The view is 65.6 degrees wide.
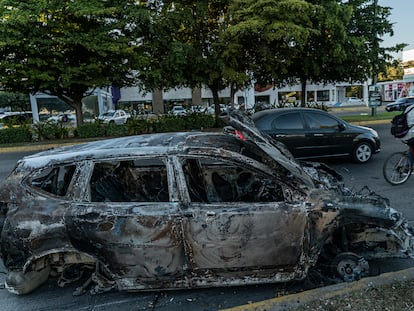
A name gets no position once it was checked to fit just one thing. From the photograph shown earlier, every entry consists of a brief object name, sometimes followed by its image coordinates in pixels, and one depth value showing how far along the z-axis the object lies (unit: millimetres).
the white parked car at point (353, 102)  53459
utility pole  16438
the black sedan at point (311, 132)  7750
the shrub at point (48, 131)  15484
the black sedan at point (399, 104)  31806
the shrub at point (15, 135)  15109
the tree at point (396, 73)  63744
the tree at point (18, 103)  34512
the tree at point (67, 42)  12656
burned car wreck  2871
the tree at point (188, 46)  14125
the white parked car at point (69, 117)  26781
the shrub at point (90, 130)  15750
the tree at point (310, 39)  12586
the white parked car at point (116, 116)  25827
